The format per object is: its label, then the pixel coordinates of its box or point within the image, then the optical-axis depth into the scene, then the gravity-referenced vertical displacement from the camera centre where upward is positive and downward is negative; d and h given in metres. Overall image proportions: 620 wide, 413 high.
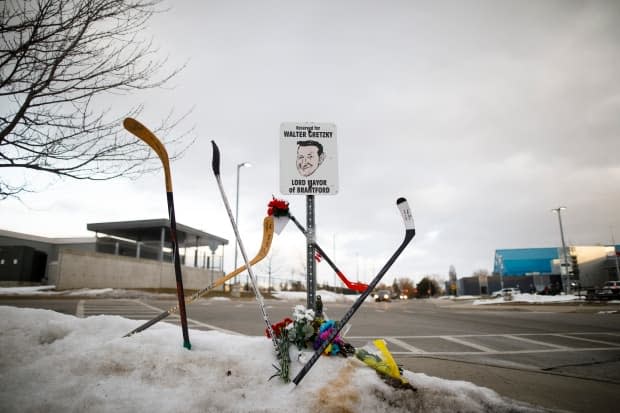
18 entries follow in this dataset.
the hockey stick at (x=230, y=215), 2.65 +0.47
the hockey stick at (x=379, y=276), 2.18 -0.06
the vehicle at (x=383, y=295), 37.25 -3.18
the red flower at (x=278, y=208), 3.21 +0.58
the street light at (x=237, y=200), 25.04 +5.30
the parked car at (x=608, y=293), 23.78 -2.12
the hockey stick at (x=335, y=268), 3.11 +0.00
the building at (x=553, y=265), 49.28 +0.03
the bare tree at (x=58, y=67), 3.46 +2.27
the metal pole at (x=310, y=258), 3.19 +0.10
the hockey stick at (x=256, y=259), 2.88 +0.08
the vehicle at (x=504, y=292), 43.58 -3.59
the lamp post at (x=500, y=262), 59.66 +0.70
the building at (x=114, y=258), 24.60 +1.14
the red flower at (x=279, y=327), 2.75 -0.50
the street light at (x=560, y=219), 33.21 +4.66
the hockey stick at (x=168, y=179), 2.57 +0.73
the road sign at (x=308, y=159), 3.30 +1.11
